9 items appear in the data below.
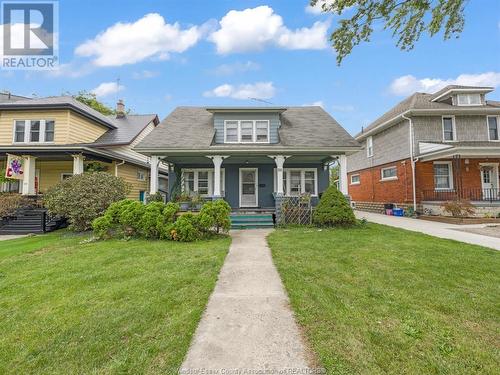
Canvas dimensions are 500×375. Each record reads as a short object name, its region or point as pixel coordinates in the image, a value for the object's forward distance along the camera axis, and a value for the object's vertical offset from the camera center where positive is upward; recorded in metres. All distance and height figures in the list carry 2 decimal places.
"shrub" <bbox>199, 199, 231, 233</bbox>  8.23 -0.63
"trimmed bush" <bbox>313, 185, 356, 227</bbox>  10.15 -0.66
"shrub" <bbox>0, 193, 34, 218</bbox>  11.32 -0.14
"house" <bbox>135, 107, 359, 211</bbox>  11.52 +2.11
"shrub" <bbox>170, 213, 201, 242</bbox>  7.95 -1.02
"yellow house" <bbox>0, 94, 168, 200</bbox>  12.73 +3.38
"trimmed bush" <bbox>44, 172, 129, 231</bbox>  10.14 +0.04
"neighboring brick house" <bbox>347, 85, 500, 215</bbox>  14.63 +2.75
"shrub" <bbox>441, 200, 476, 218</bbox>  12.48 -0.79
